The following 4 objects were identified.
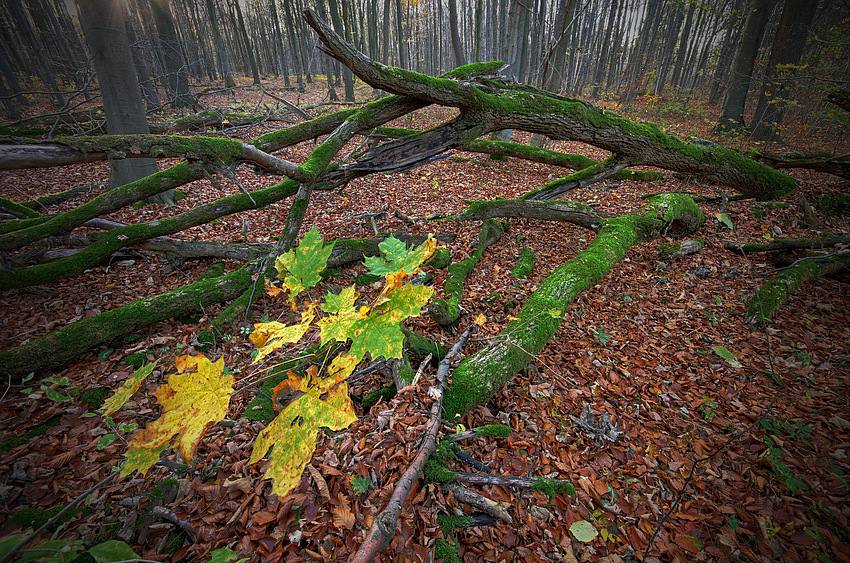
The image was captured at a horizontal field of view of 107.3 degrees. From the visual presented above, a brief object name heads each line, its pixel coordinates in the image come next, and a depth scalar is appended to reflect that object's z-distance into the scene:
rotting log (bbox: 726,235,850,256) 4.38
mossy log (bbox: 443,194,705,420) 2.74
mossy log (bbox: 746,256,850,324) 3.83
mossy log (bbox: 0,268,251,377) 3.21
